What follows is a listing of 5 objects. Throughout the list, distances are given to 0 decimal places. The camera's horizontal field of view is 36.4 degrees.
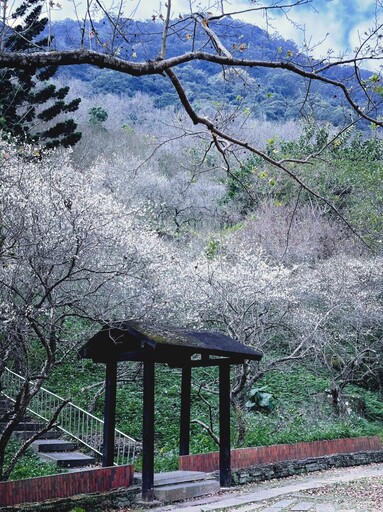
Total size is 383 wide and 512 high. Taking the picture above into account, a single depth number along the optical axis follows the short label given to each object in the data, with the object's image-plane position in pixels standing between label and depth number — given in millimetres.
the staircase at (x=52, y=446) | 11000
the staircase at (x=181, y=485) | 7770
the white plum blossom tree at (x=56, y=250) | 8375
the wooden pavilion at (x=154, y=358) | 7707
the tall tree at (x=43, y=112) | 16133
